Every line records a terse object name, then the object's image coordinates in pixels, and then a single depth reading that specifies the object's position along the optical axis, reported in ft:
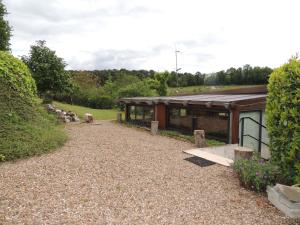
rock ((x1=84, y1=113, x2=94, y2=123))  56.03
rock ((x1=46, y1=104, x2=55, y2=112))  55.01
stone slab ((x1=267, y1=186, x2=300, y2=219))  12.62
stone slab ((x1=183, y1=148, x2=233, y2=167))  22.01
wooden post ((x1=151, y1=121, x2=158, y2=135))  41.30
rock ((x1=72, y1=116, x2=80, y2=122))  58.08
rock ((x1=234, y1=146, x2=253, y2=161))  19.43
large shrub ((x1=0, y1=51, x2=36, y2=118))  27.91
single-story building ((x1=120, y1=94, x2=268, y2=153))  30.21
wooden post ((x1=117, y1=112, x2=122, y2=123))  58.54
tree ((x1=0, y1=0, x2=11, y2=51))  49.62
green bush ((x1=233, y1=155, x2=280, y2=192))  15.53
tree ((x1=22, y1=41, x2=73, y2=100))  51.93
